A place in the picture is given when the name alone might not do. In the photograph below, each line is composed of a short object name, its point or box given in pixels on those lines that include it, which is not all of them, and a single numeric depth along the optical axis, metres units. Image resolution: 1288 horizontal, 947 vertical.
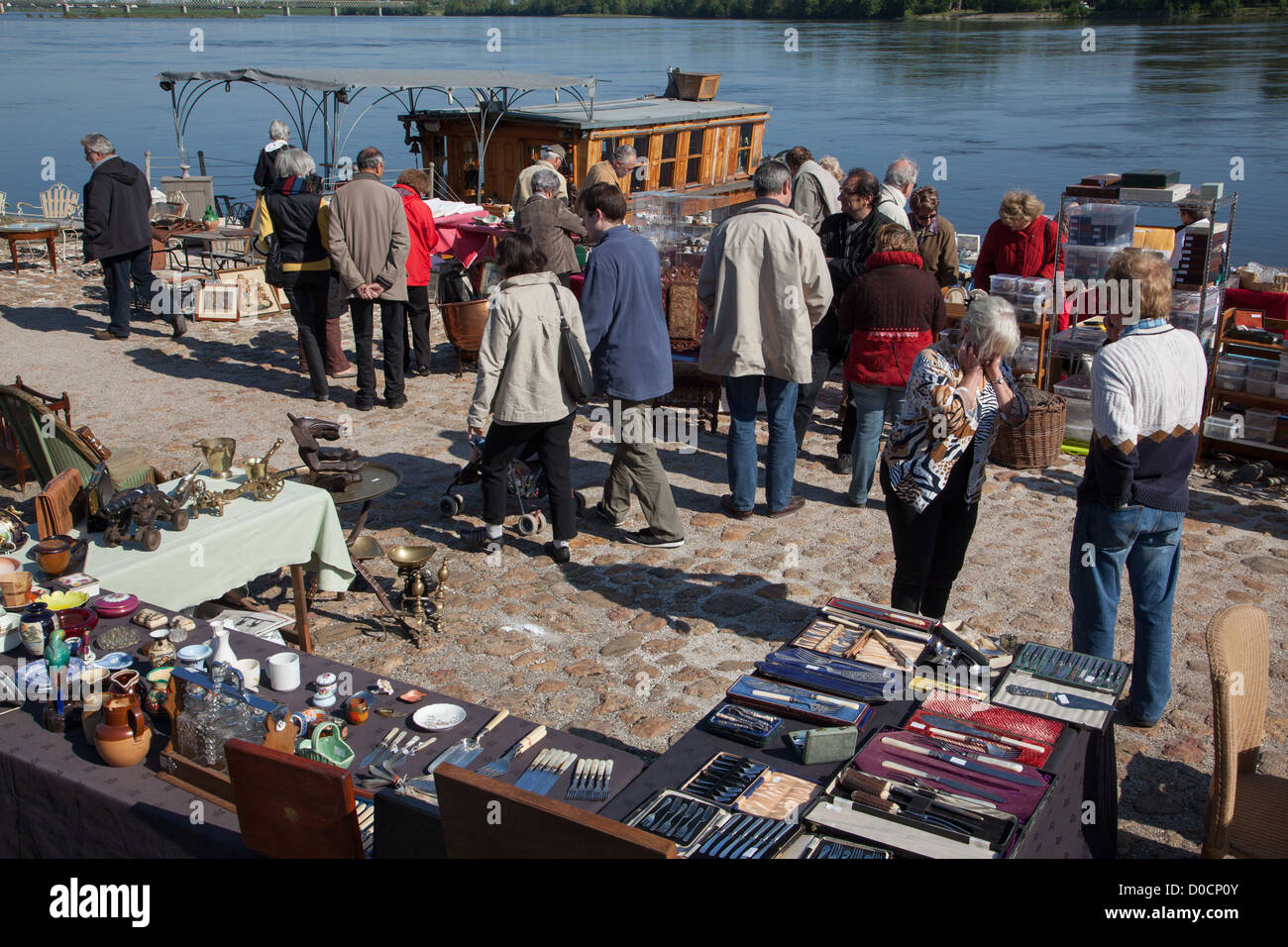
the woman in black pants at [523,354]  5.63
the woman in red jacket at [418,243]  9.18
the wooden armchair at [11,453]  6.89
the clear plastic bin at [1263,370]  7.43
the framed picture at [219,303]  11.97
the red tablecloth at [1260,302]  8.53
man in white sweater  4.01
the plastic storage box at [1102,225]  8.50
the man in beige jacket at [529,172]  9.82
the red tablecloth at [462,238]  12.17
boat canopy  16.83
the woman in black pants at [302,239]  8.45
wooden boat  18.89
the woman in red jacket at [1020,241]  8.45
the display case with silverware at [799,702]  3.25
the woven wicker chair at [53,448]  5.48
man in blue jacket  6.02
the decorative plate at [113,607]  4.09
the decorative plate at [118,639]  3.83
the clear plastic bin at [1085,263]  8.48
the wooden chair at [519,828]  2.27
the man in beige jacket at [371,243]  8.41
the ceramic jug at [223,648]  3.64
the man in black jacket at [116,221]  10.62
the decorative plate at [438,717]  3.43
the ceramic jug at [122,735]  3.20
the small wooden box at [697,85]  22.92
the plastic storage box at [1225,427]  7.59
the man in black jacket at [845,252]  7.43
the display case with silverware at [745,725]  3.18
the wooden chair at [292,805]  2.59
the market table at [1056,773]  2.89
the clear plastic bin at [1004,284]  8.62
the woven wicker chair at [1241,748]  3.24
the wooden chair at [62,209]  16.70
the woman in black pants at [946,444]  4.24
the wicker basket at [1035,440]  7.70
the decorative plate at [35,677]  3.52
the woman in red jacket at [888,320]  6.29
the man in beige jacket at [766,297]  6.34
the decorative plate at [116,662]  3.70
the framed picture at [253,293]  12.18
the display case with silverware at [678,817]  2.70
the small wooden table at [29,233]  13.93
